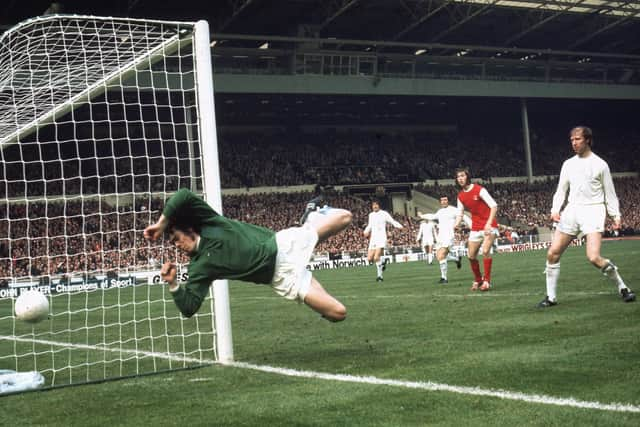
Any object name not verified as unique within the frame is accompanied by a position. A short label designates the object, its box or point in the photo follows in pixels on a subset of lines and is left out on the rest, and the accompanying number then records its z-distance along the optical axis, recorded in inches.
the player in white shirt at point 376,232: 863.7
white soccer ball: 250.2
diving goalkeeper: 227.6
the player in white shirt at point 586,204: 366.3
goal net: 288.8
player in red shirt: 528.4
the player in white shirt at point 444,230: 690.2
